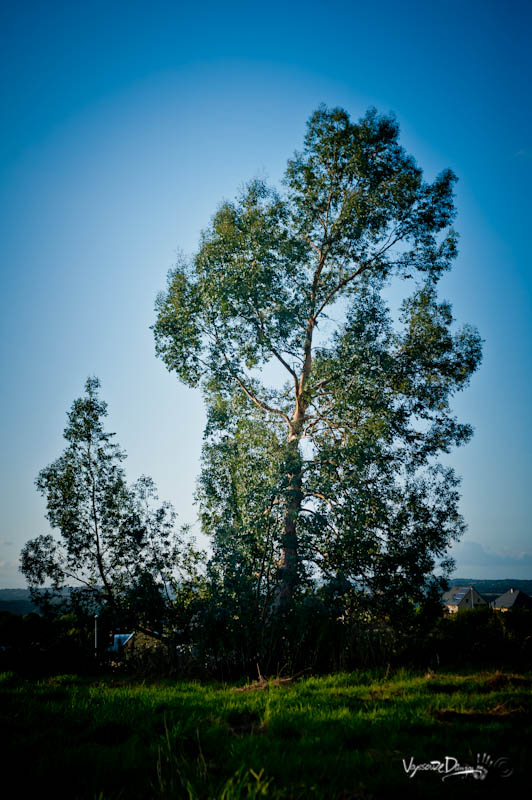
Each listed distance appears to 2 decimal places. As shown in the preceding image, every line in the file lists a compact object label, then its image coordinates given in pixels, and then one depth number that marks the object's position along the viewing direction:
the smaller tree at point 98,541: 10.23
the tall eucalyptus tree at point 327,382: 10.58
